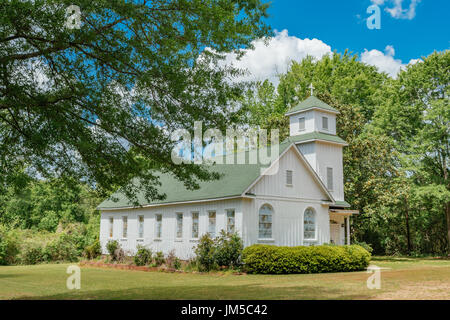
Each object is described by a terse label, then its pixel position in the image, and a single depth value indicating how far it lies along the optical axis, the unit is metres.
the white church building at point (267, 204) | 23.88
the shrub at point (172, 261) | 24.41
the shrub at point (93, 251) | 32.81
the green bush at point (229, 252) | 22.25
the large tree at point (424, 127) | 38.06
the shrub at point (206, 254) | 22.45
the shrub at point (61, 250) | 34.00
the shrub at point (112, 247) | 30.61
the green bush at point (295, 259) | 21.50
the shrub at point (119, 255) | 30.09
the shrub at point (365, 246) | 31.08
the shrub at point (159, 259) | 26.20
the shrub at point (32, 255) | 32.59
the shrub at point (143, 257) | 27.17
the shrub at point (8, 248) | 31.69
